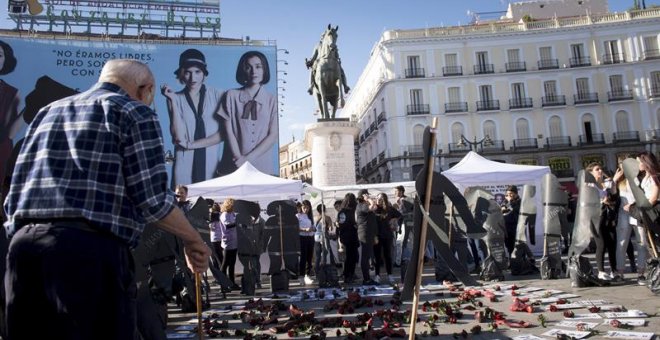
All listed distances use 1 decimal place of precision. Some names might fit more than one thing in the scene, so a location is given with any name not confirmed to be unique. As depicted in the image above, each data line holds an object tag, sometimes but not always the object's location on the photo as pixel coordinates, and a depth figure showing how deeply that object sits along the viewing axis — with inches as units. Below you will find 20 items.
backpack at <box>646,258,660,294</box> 250.7
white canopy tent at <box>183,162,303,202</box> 499.5
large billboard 1341.0
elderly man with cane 71.8
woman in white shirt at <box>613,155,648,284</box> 292.5
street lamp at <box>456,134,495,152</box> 1639.4
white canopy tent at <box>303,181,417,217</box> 568.7
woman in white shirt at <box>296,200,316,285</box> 421.7
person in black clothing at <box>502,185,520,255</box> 450.9
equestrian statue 634.2
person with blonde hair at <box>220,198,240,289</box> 370.3
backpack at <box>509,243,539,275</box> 382.3
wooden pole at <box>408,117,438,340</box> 133.0
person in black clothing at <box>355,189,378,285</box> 366.0
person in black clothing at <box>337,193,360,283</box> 378.6
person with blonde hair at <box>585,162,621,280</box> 304.5
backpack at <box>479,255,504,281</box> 358.3
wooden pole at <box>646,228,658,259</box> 250.6
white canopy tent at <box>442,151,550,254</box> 529.7
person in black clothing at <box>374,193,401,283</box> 387.2
